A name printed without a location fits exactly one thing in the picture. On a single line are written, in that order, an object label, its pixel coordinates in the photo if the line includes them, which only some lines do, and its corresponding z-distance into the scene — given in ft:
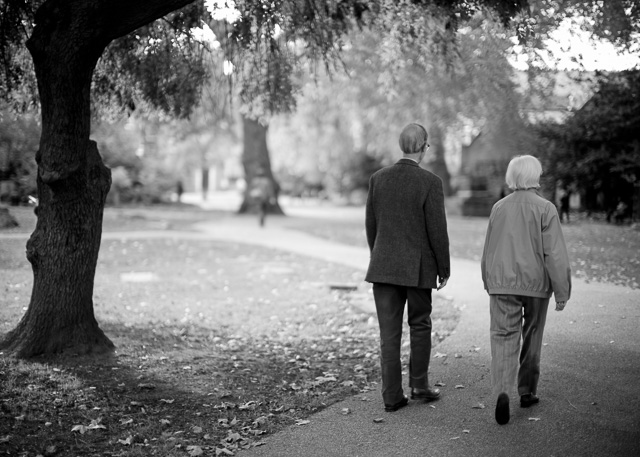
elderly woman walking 16.49
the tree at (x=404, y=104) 38.05
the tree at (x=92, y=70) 21.36
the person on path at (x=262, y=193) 79.97
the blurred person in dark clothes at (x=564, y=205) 83.31
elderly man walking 17.40
